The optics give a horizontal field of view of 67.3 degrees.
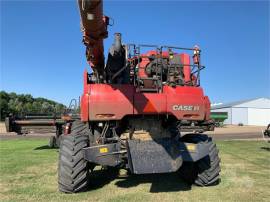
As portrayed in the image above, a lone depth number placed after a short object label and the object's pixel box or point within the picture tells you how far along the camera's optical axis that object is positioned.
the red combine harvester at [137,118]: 4.00
